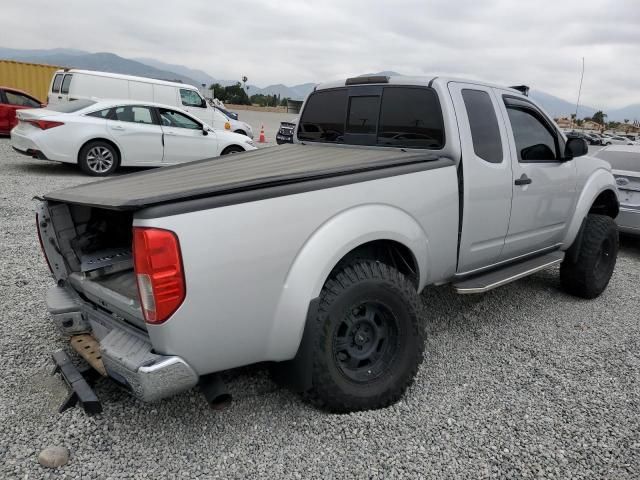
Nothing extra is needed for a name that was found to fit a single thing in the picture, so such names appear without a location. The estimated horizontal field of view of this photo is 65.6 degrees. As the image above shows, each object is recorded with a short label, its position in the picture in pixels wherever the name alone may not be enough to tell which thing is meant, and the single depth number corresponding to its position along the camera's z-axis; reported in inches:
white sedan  355.3
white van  504.7
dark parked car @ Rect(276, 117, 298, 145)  629.0
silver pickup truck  83.1
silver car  254.8
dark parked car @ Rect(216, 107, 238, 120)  790.2
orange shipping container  870.4
